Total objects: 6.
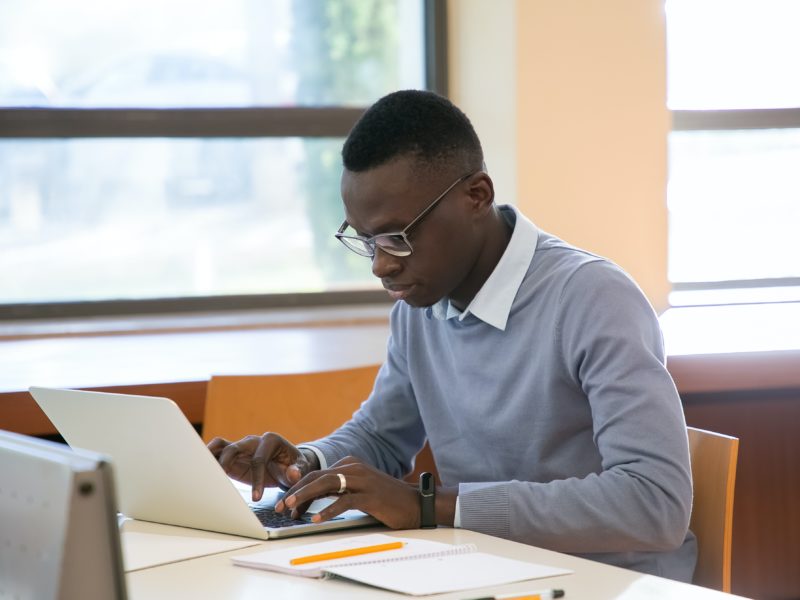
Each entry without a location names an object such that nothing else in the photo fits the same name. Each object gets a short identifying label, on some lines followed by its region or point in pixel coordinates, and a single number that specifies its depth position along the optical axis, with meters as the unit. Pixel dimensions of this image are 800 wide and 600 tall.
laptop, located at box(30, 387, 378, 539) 2.04
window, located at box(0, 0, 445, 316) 3.95
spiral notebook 1.87
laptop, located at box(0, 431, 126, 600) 1.57
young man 2.11
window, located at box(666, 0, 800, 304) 4.27
